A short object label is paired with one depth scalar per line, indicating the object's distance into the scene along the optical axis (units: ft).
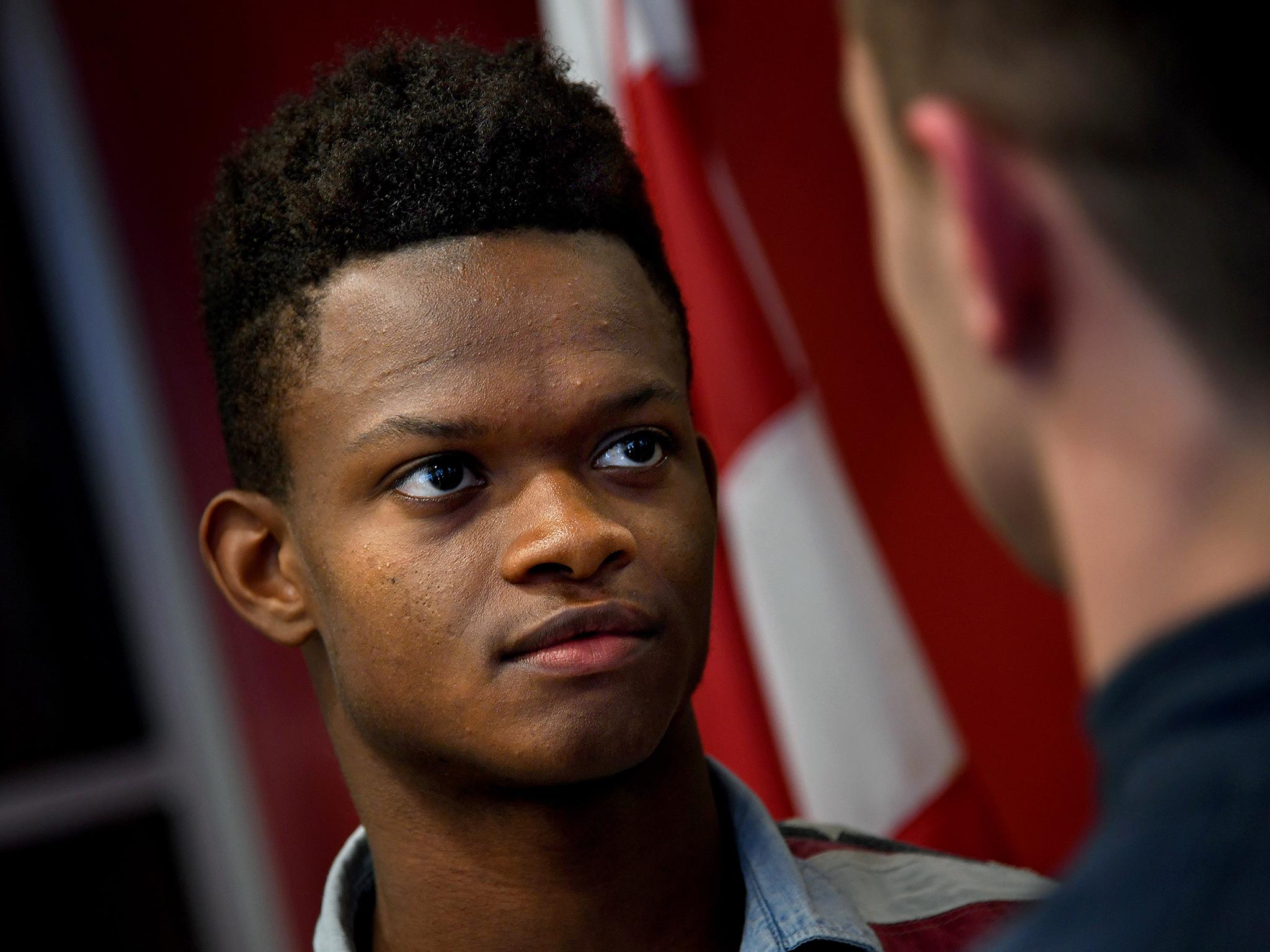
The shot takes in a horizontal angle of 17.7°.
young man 4.07
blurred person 3.38
